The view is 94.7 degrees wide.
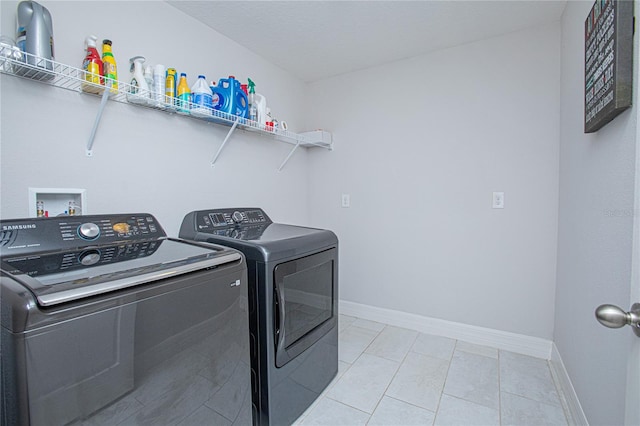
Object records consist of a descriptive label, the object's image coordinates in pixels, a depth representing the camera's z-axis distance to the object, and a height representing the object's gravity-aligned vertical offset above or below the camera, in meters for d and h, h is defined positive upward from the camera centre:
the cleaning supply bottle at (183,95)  1.64 +0.62
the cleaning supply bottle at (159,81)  1.57 +0.66
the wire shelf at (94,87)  1.11 +0.54
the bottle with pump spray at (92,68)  1.30 +0.62
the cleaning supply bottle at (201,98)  1.66 +0.62
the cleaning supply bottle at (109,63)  1.37 +0.66
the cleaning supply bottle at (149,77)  1.56 +0.68
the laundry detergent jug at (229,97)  1.85 +0.68
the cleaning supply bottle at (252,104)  2.07 +0.71
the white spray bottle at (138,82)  1.48 +0.62
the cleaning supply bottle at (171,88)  1.61 +0.65
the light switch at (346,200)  2.83 +0.03
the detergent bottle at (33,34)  1.13 +0.66
